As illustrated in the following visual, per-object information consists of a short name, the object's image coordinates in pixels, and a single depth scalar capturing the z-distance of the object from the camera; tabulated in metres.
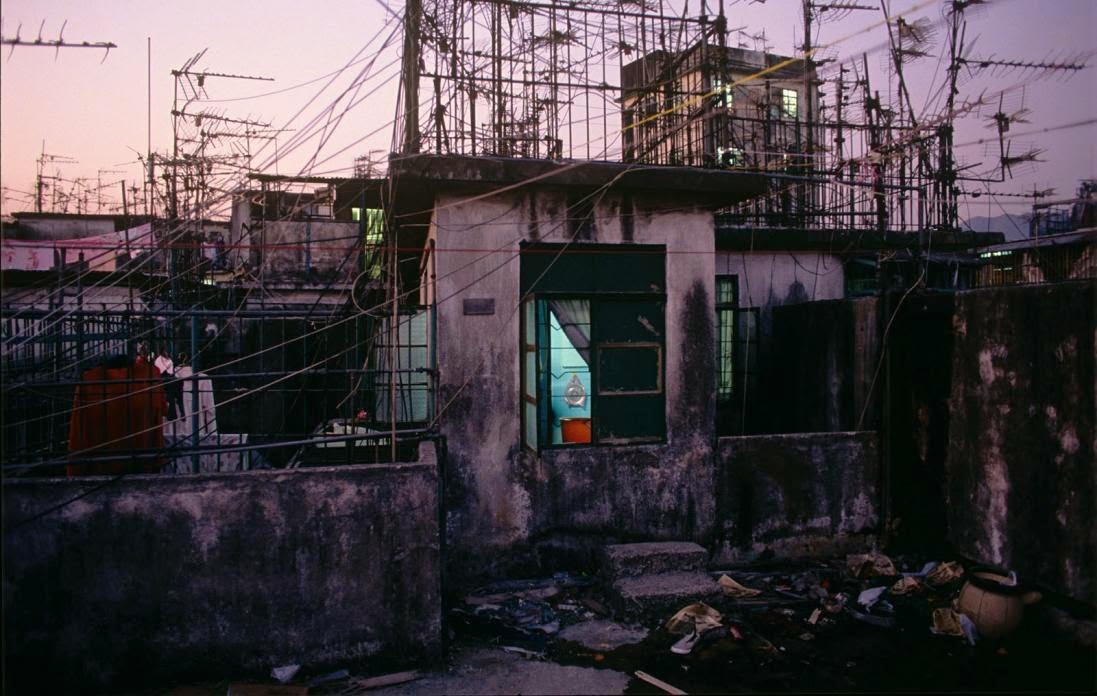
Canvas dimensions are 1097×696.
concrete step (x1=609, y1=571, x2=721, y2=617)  6.99
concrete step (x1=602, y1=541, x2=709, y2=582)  7.51
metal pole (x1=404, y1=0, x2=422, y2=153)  8.05
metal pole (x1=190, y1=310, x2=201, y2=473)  6.64
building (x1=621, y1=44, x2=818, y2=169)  9.42
